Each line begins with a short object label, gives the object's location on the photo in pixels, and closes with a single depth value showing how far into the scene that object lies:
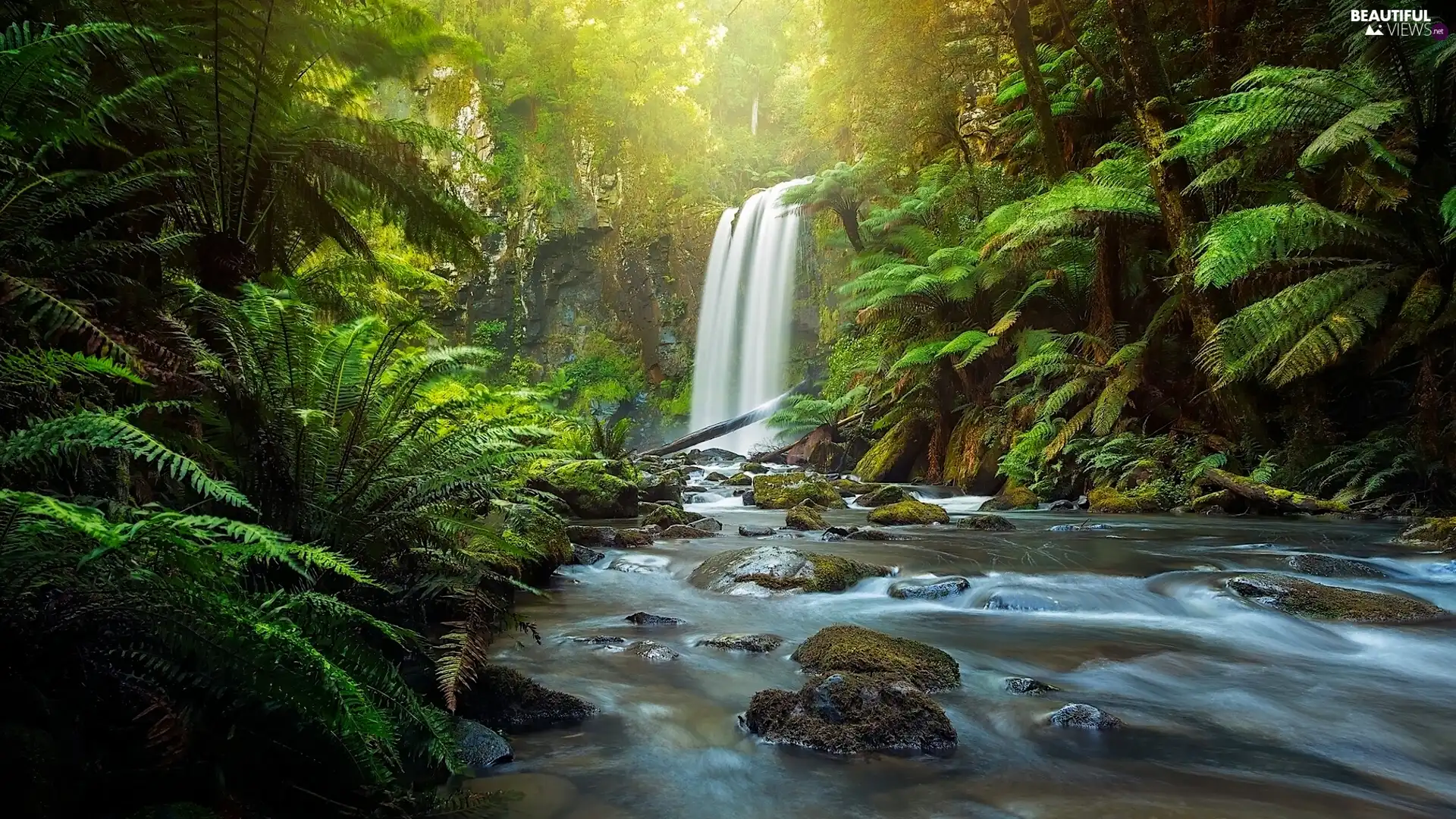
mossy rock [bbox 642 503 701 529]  7.86
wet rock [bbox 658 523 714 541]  7.34
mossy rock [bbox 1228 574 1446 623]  3.94
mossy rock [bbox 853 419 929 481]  12.55
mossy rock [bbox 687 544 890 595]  4.91
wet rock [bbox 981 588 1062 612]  4.49
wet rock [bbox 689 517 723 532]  7.79
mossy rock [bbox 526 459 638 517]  8.16
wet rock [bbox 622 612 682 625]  4.16
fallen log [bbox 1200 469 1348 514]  6.95
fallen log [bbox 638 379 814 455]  17.27
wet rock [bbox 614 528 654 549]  6.55
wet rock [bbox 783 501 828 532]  7.70
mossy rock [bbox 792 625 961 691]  3.01
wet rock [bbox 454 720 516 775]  2.14
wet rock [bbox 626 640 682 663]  3.47
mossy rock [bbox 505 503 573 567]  2.82
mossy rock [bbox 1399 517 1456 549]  5.34
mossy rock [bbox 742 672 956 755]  2.38
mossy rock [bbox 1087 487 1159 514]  8.20
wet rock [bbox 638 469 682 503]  9.79
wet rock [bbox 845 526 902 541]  6.93
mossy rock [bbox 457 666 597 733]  2.47
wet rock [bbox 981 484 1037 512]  9.09
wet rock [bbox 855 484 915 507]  9.81
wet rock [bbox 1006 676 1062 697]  2.97
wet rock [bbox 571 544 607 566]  5.75
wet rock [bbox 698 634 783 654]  3.59
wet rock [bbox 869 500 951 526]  7.98
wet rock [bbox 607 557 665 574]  5.68
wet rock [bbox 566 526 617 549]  6.54
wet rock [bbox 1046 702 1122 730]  2.61
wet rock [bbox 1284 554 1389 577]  4.71
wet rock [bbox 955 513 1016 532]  7.36
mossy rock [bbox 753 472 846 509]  10.03
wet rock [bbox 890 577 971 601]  4.77
